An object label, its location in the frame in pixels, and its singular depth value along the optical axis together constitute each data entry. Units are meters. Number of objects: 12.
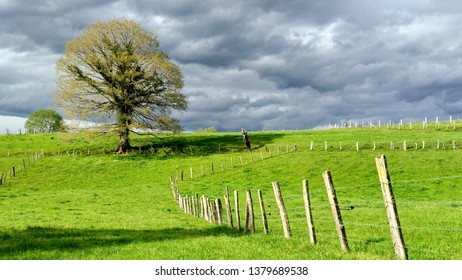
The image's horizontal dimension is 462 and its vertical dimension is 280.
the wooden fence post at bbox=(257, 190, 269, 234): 17.11
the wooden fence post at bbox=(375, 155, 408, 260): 10.47
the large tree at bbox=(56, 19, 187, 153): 66.00
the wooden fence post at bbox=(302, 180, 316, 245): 13.59
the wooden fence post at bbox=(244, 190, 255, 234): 17.92
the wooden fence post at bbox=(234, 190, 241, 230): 19.47
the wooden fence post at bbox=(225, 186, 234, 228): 20.60
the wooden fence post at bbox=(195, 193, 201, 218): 28.61
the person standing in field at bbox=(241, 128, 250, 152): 74.47
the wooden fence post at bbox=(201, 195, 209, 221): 25.62
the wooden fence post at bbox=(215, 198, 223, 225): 22.11
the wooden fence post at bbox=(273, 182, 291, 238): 15.34
